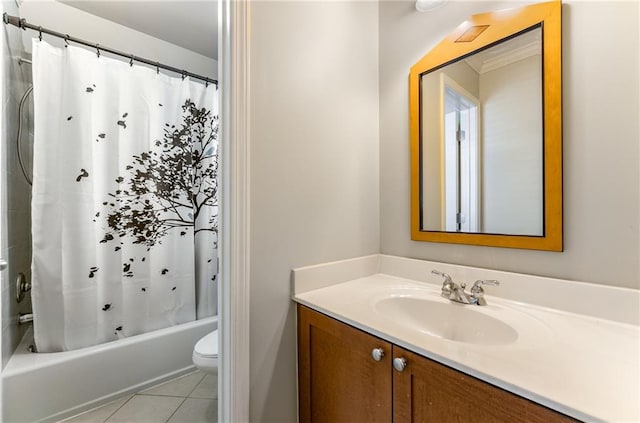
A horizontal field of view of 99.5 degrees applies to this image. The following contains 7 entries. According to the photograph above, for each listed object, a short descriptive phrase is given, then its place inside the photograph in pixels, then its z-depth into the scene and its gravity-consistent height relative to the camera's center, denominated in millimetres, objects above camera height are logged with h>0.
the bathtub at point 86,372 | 1307 -888
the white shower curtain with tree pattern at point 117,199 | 1499 +86
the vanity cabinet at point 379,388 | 579 -474
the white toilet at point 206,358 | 1419 -772
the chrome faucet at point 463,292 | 997 -311
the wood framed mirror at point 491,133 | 941 +312
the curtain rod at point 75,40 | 1443 +1038
